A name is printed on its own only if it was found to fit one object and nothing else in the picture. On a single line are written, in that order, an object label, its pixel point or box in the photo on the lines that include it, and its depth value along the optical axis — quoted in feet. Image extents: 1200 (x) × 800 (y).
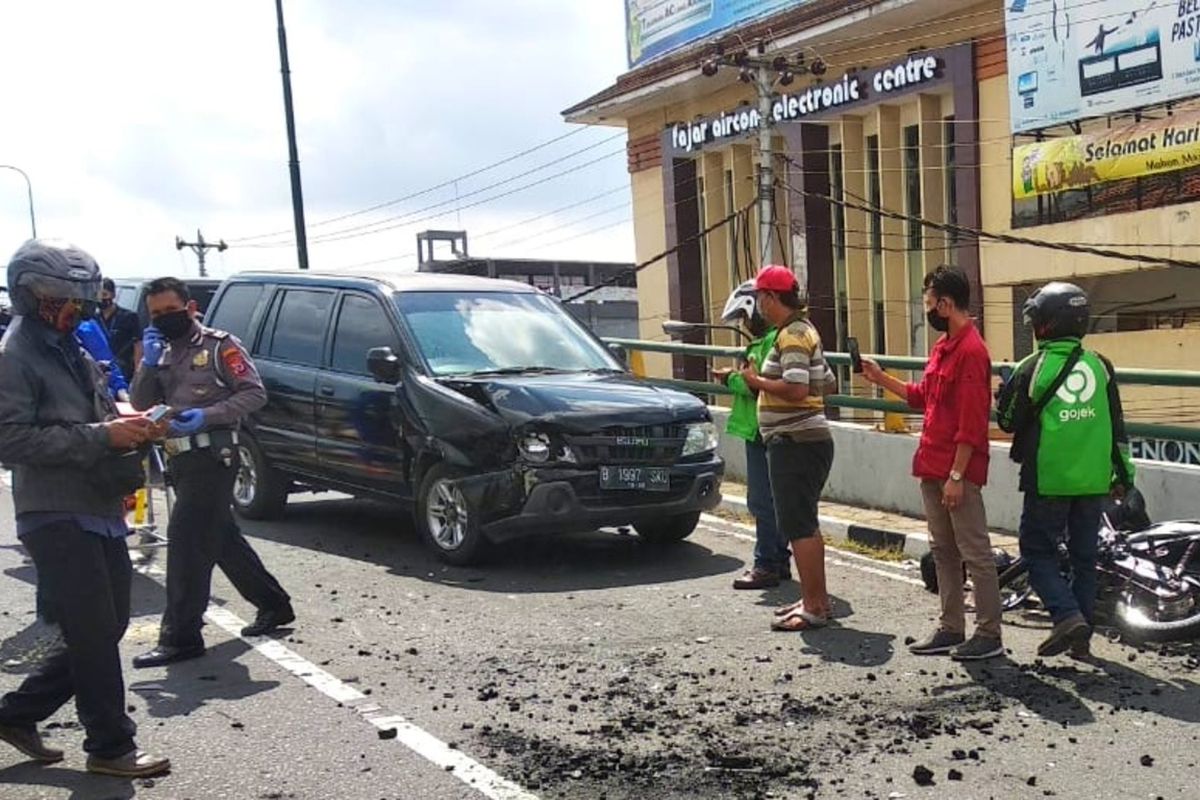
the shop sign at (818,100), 68.95
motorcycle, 18.93
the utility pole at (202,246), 169.49
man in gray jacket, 13.70
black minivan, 24.36
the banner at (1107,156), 57.41
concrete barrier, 24.25
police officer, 18.89
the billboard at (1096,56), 56.29
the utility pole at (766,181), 57.11
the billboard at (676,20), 82.89
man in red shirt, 18.10
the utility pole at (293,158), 66.44
